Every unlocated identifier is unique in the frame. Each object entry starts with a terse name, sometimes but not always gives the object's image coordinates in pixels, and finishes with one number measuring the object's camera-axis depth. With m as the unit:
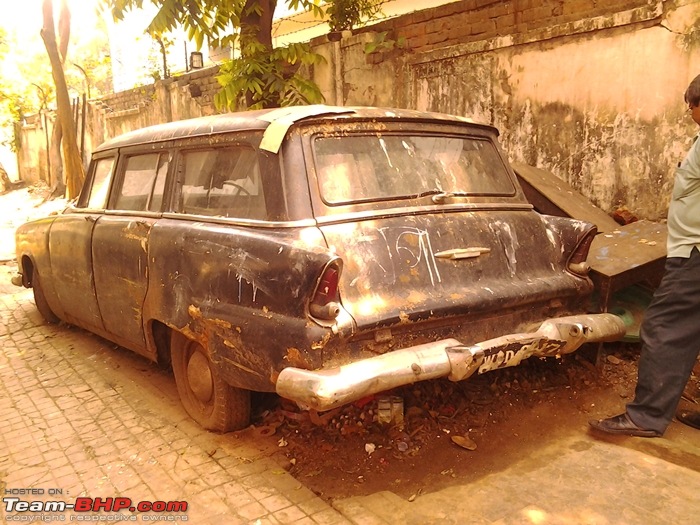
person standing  2.90
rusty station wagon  2.55
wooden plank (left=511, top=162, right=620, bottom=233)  4.54
